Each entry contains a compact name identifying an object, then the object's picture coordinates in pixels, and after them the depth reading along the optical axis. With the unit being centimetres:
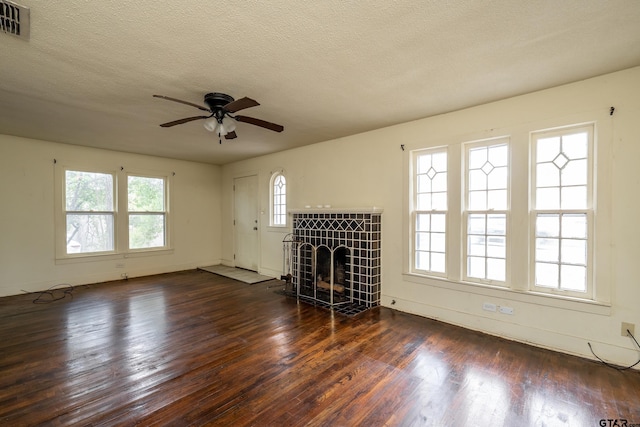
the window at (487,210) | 313
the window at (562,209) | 269
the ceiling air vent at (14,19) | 167
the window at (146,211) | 574
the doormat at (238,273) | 557
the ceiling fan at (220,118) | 282
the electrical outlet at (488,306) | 312
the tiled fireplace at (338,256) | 396
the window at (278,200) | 567
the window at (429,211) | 358
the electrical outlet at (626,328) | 244
